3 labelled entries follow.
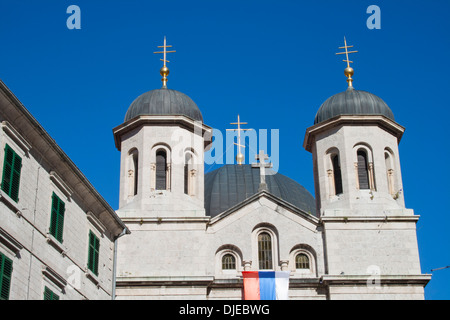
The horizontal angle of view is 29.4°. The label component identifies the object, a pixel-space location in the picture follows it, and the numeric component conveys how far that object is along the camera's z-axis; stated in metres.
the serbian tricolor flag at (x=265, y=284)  34.00
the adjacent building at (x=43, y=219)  21.70
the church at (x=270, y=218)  34.97
